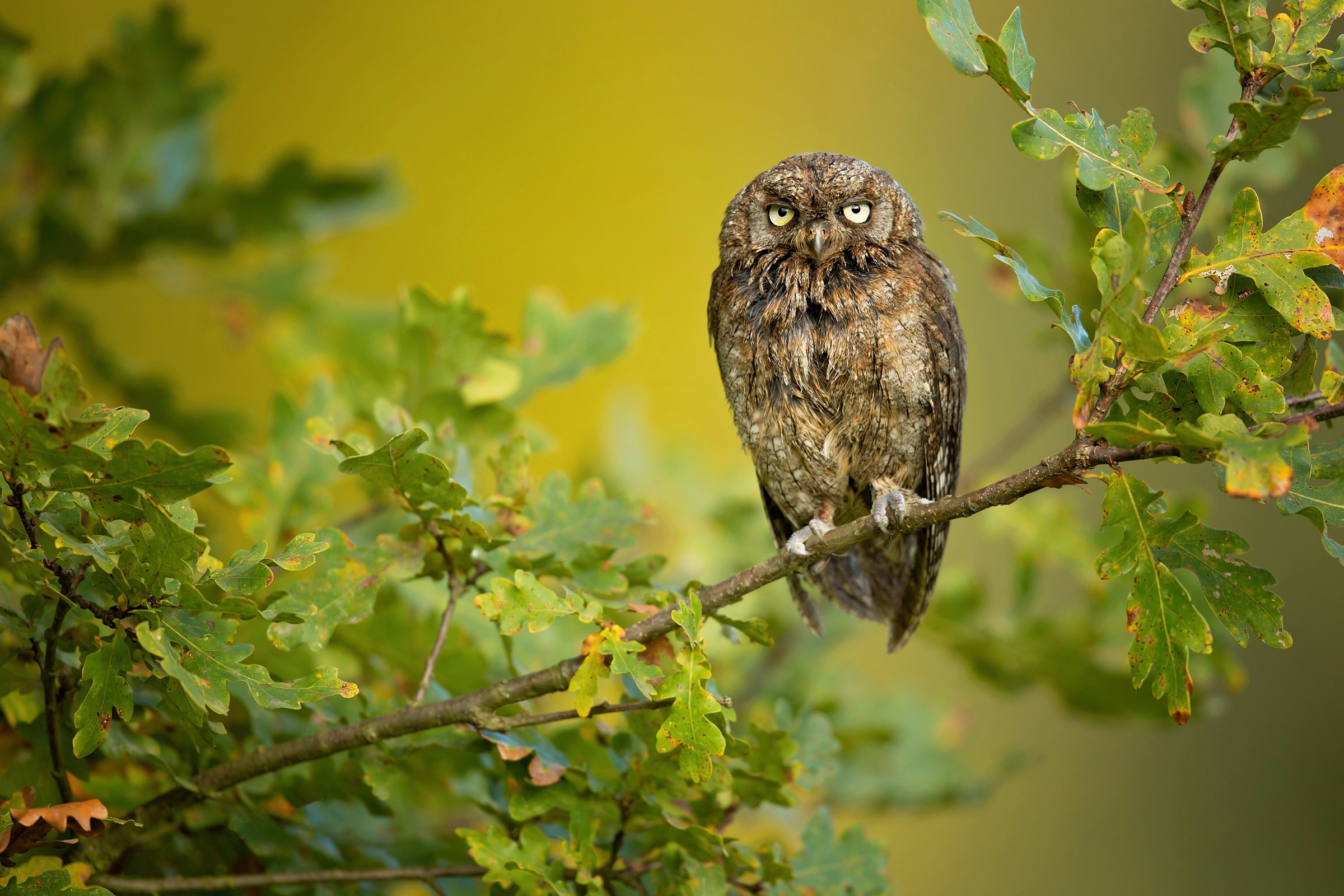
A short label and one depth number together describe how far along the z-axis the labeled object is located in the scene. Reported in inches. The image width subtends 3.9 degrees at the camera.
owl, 262.3
